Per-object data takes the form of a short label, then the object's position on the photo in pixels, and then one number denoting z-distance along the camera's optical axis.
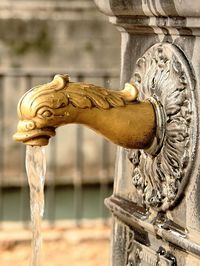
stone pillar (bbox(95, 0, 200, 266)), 1.40
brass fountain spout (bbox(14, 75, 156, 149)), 1.40
